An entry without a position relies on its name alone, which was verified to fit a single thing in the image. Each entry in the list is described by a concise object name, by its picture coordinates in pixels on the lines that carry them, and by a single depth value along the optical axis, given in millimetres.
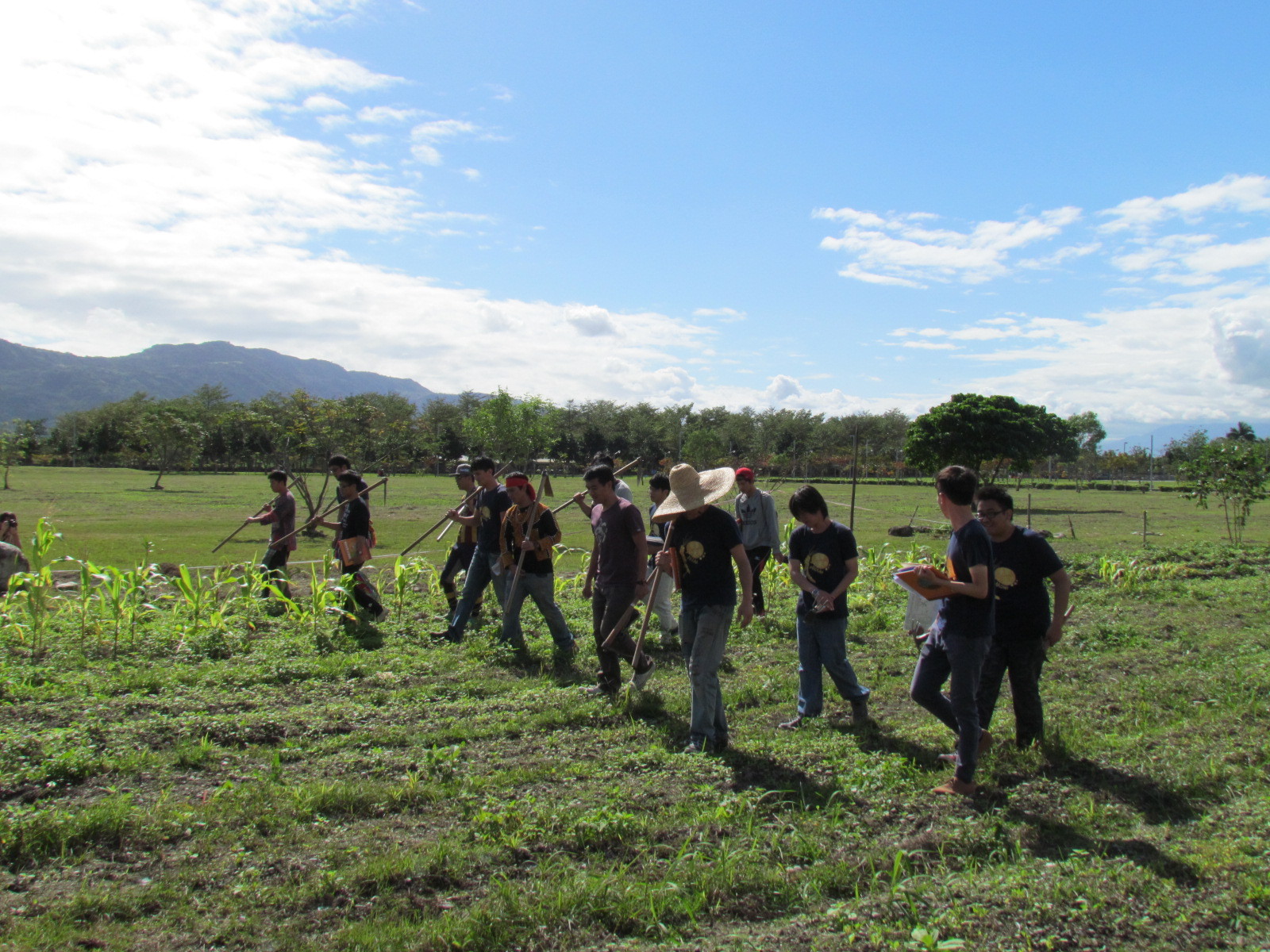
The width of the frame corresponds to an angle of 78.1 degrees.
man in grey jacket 9086
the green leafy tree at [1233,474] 18953
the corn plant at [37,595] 6895
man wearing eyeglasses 4801
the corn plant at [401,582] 9539
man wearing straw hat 5047
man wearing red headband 7402
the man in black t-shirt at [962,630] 4316
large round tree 43500
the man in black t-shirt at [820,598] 5562
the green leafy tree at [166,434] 43531
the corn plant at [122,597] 7211
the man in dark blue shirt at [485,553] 8055
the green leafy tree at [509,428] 64938
